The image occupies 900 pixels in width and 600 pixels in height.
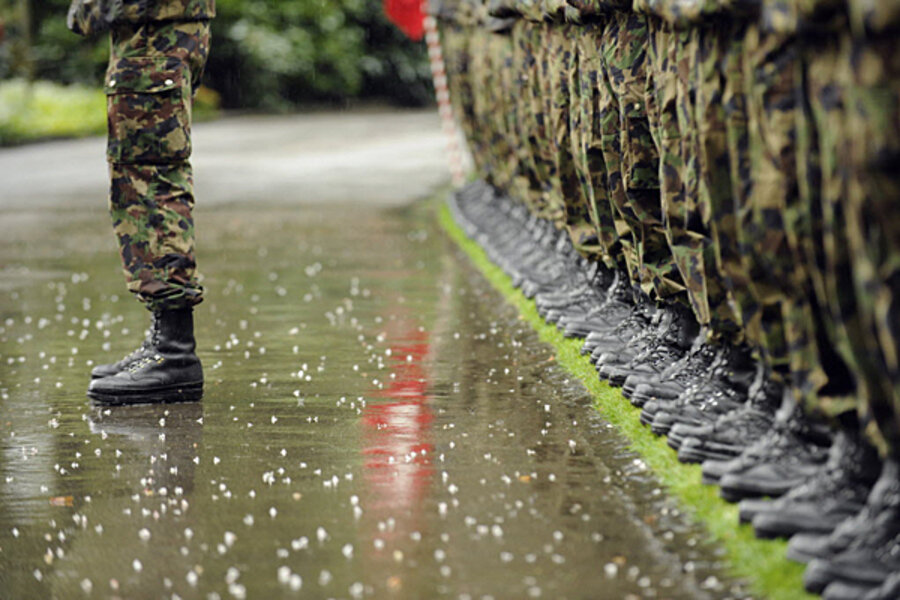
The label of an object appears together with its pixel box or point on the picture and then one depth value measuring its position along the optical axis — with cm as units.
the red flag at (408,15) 1695
